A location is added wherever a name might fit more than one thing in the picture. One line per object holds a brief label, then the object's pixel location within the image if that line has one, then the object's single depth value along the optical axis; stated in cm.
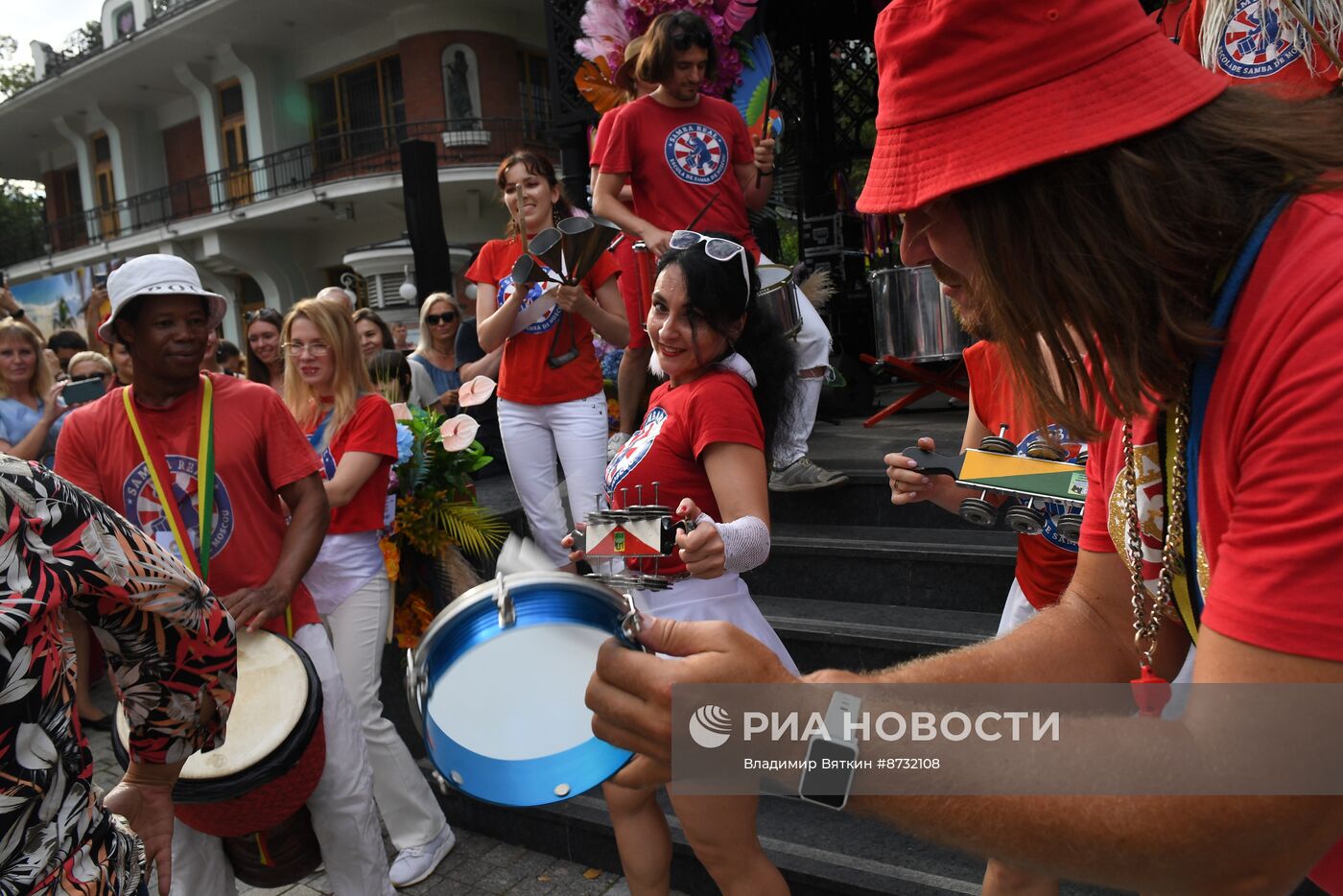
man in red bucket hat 89
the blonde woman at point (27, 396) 586
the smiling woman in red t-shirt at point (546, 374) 445
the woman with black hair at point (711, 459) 249
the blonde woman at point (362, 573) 374
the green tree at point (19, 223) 3554
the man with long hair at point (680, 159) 450
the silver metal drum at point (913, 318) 661
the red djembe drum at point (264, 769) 241
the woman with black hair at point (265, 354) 552
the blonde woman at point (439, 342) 667
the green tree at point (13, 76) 3716
